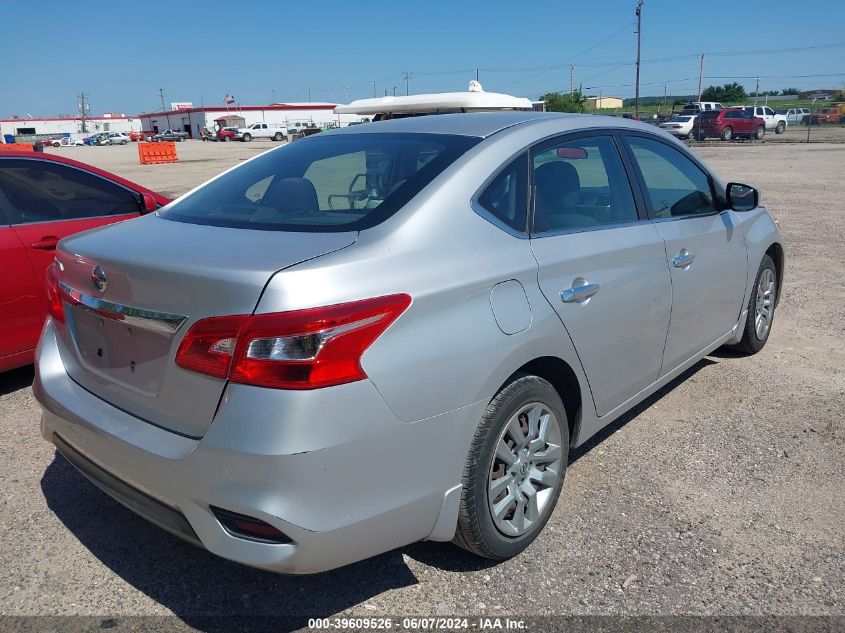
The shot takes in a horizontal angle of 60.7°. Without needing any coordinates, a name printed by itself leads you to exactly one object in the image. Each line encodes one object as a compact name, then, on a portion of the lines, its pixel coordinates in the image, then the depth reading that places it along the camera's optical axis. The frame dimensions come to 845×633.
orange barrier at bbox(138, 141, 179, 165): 35.34
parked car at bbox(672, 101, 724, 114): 50.65
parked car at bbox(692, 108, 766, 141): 38.31
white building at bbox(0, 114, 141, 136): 119.12
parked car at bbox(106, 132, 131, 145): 84.94
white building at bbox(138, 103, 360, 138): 88.50
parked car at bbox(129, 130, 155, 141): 90.65
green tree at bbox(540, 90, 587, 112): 50.69
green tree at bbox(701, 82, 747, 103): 78.69
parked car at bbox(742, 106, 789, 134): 41.81
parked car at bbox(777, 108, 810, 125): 47.06
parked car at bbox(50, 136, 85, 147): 83.54
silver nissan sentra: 2.09
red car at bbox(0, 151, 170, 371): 4.31
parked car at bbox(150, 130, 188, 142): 81.51
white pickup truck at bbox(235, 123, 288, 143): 72.19
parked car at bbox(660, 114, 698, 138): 40.44
